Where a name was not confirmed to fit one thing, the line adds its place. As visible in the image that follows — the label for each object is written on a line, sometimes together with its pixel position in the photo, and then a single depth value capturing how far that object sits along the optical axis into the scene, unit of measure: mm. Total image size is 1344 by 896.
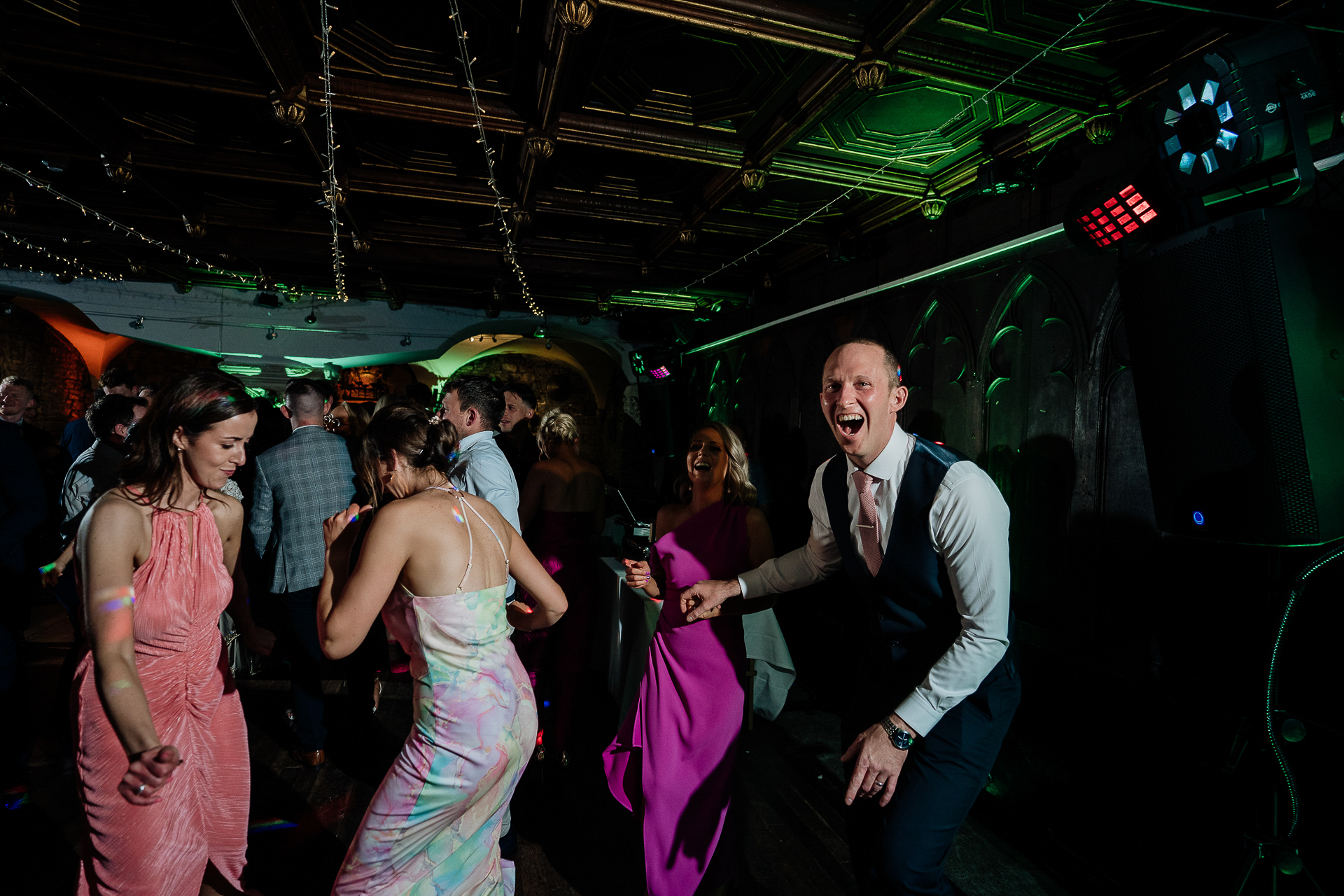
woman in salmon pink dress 1429
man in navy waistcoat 1503
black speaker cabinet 1382
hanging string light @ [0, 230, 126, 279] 6075
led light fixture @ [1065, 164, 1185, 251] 1845
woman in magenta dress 2105
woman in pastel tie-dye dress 1474
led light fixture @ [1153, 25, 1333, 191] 1479
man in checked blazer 3061
